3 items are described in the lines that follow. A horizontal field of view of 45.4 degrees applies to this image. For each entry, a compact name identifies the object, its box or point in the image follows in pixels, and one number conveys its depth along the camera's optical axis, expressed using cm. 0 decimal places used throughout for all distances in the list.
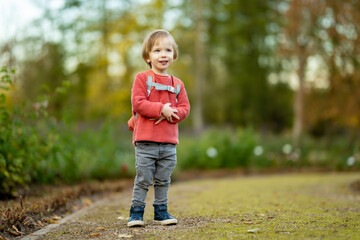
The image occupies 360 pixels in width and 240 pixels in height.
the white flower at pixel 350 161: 1196
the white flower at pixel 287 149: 1321
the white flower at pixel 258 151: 1261
